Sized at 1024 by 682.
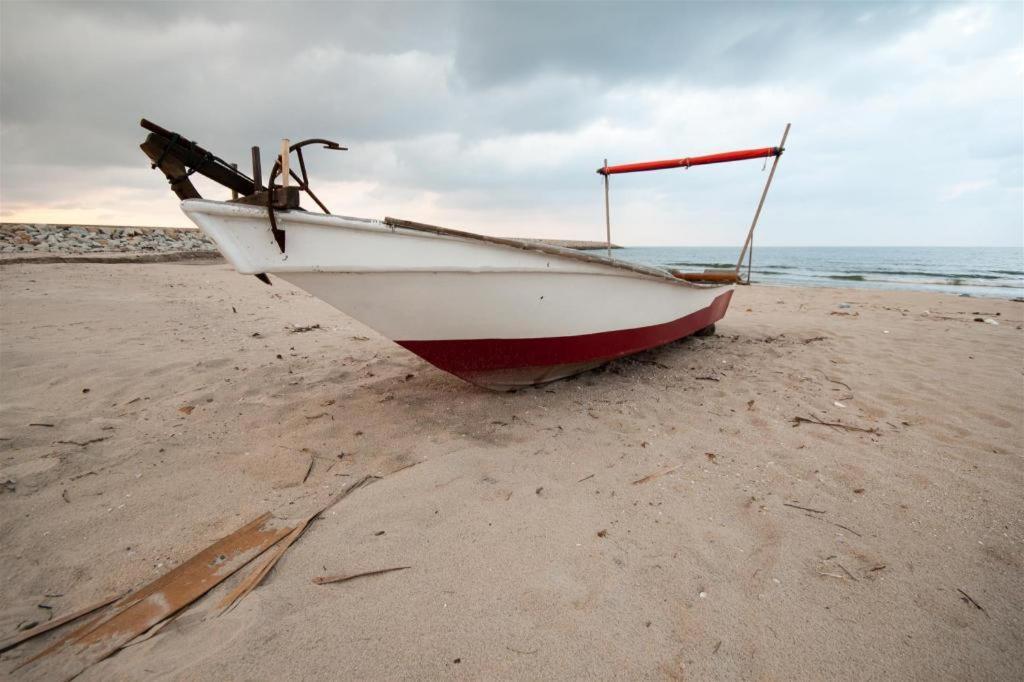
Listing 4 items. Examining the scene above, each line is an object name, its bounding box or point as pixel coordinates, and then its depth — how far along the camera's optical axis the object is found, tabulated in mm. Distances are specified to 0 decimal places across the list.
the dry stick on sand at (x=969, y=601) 1654
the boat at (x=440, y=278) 2250
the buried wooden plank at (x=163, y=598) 1408
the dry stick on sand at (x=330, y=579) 1694
